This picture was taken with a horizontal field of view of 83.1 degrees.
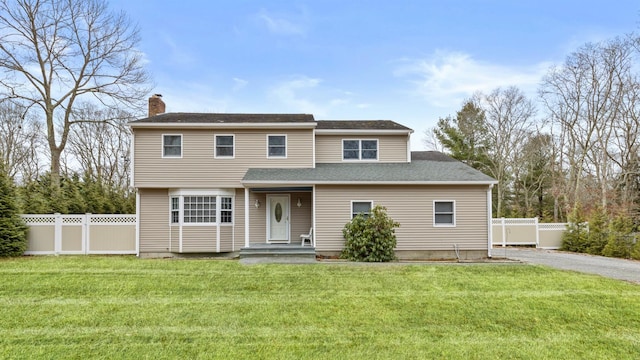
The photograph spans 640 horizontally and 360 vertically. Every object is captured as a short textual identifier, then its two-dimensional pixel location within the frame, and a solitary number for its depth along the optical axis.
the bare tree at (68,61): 19.53
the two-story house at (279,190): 13.24
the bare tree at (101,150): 27.80
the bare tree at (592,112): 23.05
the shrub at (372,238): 12.05
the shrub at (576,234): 16.19
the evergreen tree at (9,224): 12.70
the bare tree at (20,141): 25.14
